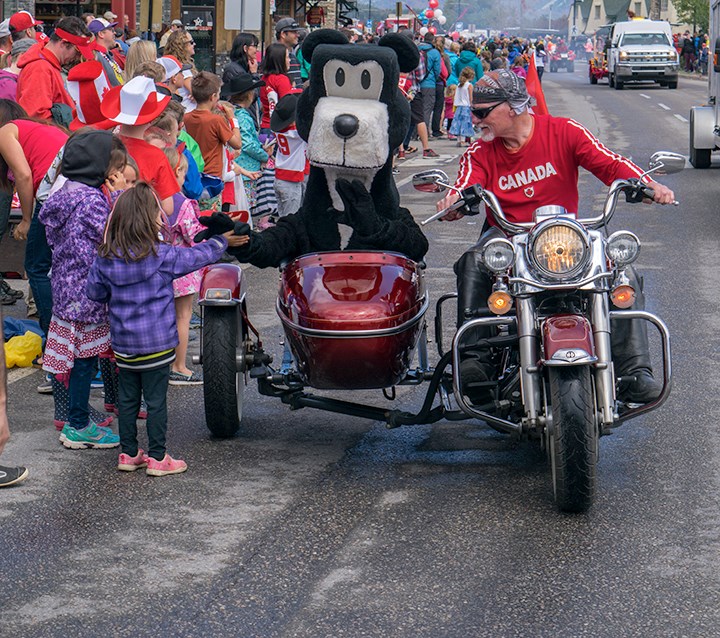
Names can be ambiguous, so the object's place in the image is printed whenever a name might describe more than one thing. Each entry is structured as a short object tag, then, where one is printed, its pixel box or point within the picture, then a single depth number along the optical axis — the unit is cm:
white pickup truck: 4516
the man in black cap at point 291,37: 1620
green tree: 6719
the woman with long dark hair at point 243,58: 1608
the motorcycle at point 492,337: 536
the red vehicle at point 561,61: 8862
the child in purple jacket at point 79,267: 652
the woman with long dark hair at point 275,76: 1330
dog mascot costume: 656
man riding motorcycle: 625
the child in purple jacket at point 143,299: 602
